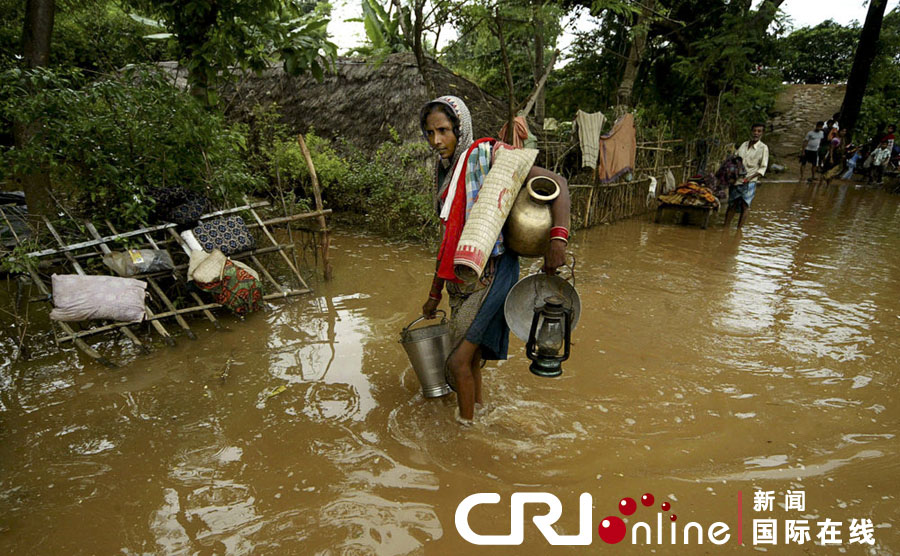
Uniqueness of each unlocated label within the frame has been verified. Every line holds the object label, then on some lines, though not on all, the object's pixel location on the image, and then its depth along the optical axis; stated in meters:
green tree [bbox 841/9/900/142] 14.45
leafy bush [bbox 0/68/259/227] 3.46
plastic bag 3.66
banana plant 8.85
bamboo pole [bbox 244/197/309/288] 4.49
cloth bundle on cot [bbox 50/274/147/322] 3.25
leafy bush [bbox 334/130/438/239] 6.54
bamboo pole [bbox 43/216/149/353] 3.44
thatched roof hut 8.15
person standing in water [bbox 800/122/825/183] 12.80
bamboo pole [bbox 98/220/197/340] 3.71
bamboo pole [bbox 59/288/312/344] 3.29
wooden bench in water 7.72
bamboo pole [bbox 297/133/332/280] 4.65
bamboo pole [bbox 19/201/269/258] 3.48
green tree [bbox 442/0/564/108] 5.02
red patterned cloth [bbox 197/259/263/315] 3.76
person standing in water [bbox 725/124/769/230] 7.11
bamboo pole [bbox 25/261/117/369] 3.28
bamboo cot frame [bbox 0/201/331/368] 3.35
